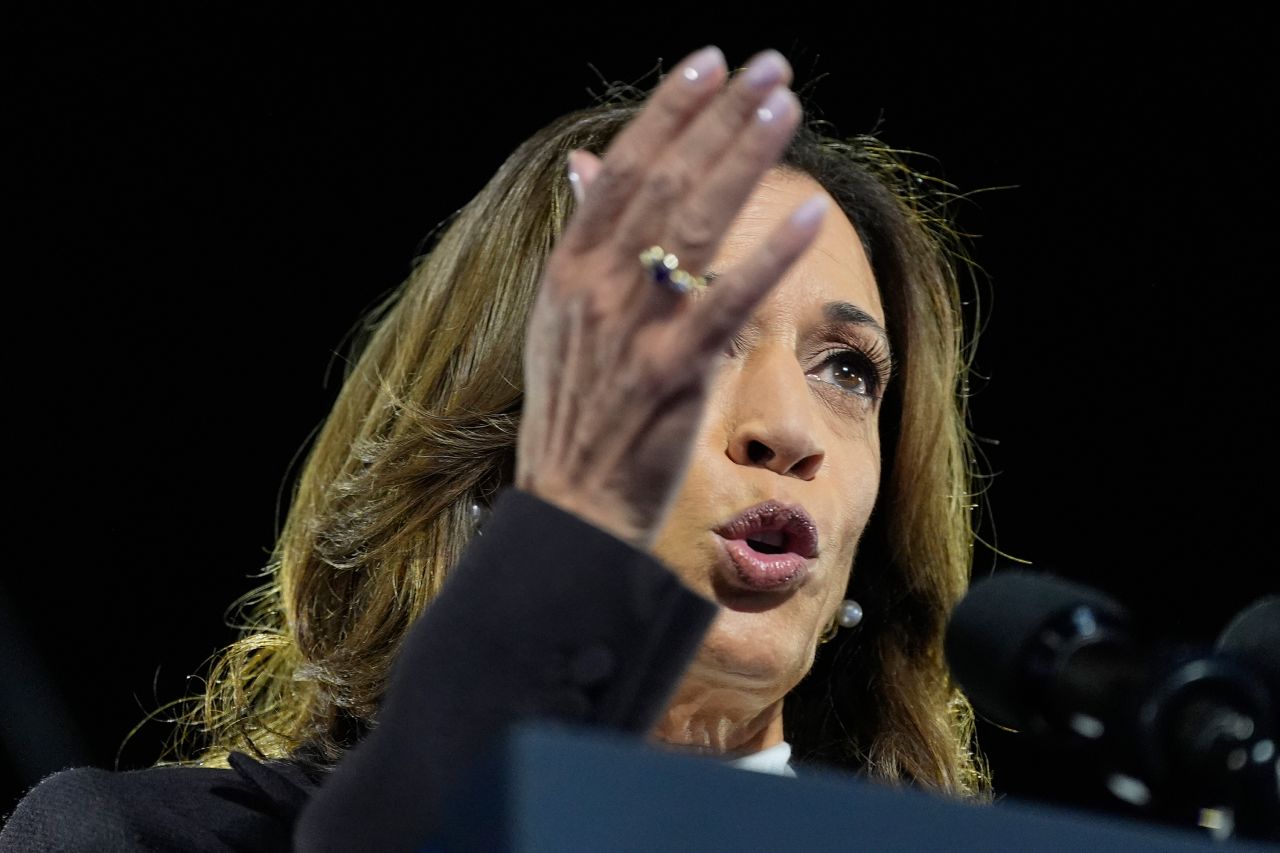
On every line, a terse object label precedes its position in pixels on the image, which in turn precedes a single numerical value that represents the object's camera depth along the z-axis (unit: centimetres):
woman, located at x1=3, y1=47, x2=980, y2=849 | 503
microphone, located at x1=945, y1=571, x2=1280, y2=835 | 497
